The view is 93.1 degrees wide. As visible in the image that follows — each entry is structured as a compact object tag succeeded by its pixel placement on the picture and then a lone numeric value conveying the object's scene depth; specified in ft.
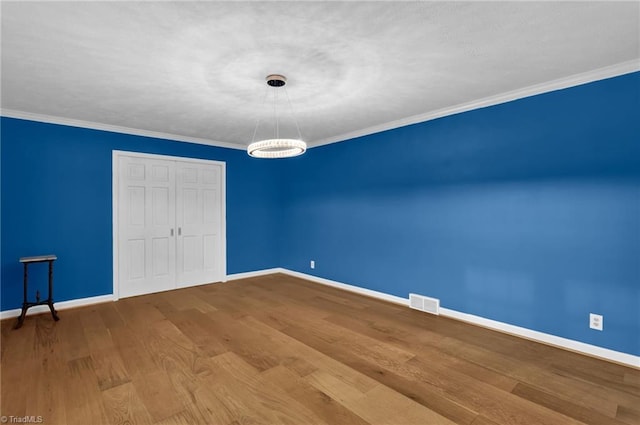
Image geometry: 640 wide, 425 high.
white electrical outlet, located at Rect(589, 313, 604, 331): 9.05
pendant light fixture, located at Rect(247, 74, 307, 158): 9.26
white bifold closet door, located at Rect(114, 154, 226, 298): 15.31
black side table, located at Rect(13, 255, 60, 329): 11.51
